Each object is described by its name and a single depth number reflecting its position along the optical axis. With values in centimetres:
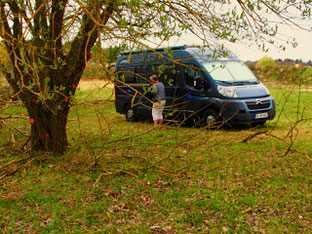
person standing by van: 1068
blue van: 1030
